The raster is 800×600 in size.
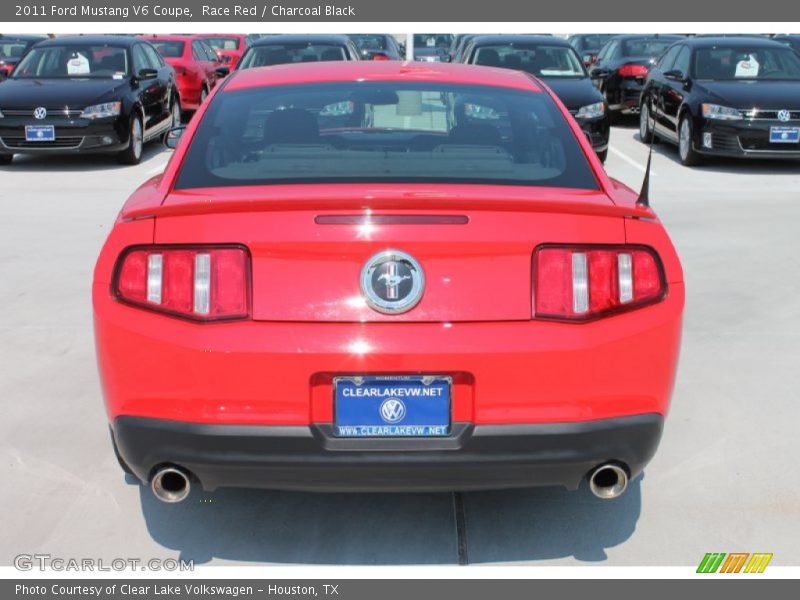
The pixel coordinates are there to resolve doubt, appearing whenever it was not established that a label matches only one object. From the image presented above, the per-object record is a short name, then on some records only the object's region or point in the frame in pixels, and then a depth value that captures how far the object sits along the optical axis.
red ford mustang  3.00
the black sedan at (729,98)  12.05
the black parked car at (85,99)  12.26
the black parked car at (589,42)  24.91
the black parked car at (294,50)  13.67
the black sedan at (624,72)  17.11
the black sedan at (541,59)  13.05
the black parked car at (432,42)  32.91
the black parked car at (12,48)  22.72
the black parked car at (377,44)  24.08
